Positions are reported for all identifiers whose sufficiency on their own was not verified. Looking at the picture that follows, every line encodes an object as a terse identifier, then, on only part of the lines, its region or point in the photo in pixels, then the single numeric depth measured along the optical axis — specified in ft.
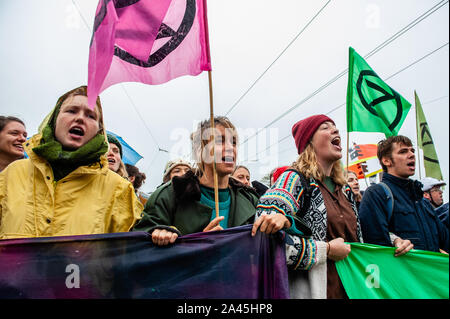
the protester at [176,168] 14.15
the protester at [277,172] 9.70
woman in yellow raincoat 5.93
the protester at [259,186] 12.48
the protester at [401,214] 7.73
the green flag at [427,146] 18.66
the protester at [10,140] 10.09
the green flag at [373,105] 12.86
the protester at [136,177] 14.99
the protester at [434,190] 18.26
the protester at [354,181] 16.99
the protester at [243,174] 15.19
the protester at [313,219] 5.94
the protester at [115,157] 11.73
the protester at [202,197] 6.28
